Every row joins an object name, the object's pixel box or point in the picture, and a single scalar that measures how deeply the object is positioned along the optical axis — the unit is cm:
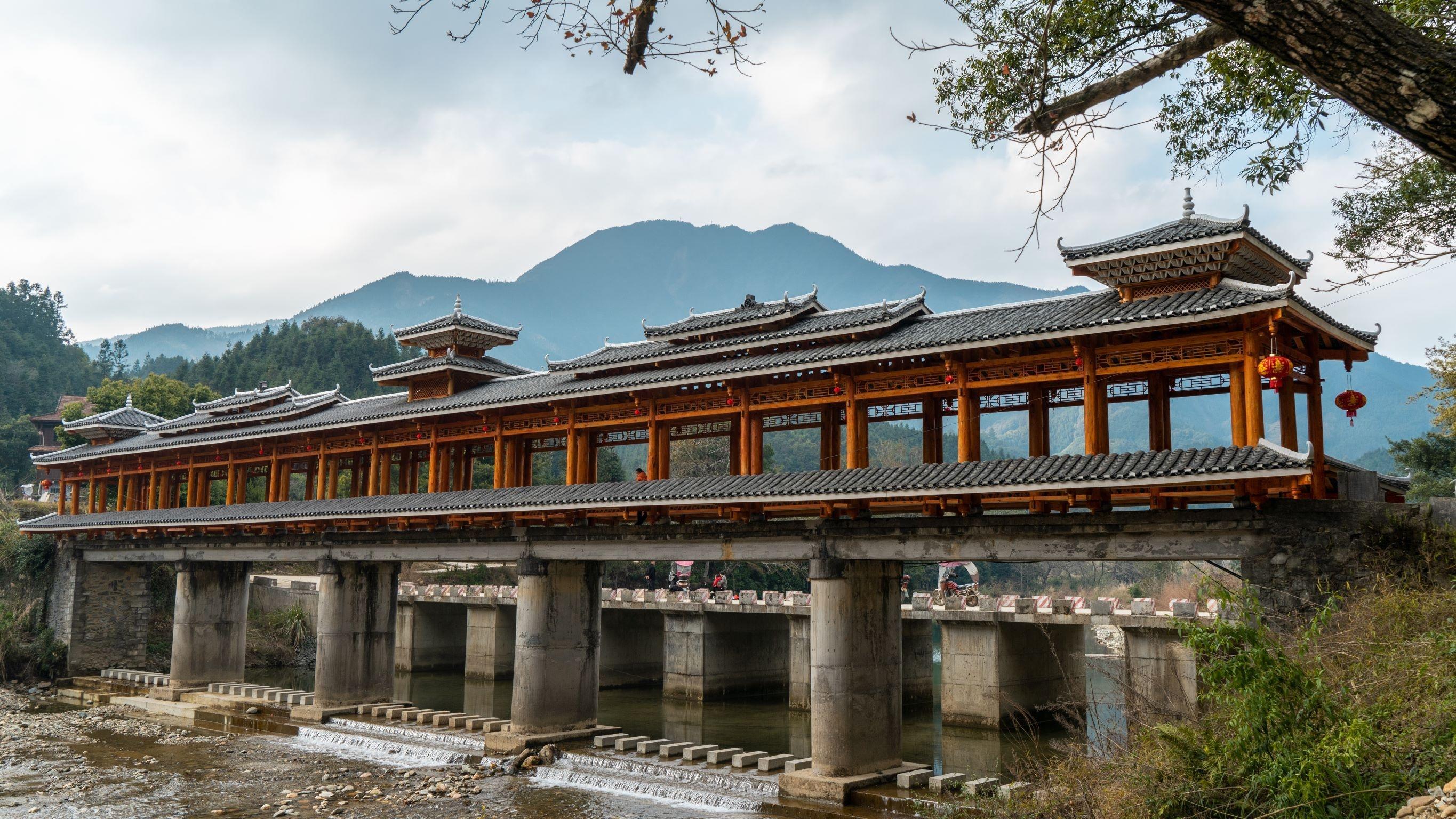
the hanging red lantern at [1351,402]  1558
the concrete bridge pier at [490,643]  4331
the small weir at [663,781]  1870
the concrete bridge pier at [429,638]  4694
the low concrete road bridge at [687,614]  1519
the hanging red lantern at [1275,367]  1394
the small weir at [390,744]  2306
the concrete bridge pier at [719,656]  3806
